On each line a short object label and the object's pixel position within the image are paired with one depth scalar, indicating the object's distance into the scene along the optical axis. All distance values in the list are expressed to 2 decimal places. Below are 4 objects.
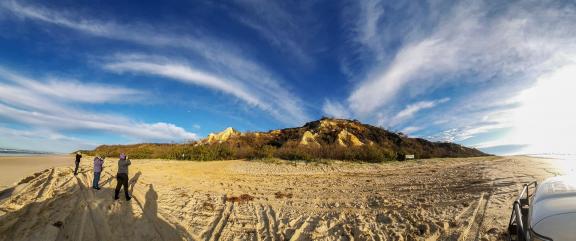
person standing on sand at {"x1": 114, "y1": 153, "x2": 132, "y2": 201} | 11.57
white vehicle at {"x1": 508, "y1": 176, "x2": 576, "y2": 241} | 3.10
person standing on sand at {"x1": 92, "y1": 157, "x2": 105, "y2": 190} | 13.26
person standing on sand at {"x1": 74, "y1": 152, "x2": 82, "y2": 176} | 17.75
